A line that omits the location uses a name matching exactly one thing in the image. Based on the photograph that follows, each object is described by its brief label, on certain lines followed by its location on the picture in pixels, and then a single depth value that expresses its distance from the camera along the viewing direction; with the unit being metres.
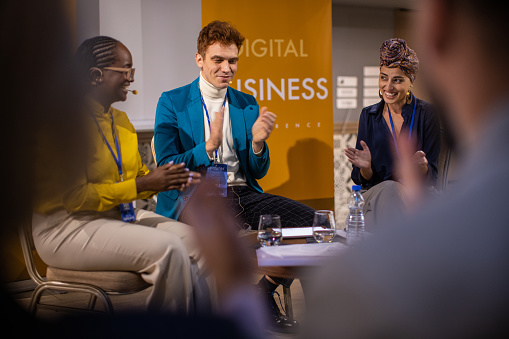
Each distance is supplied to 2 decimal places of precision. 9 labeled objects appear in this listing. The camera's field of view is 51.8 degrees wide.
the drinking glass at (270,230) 2.11
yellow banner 3.73
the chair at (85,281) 1.93
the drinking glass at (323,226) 2.13
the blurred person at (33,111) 0.45
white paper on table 1.84
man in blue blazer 2.88
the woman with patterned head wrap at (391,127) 3.25
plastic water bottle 2.16
